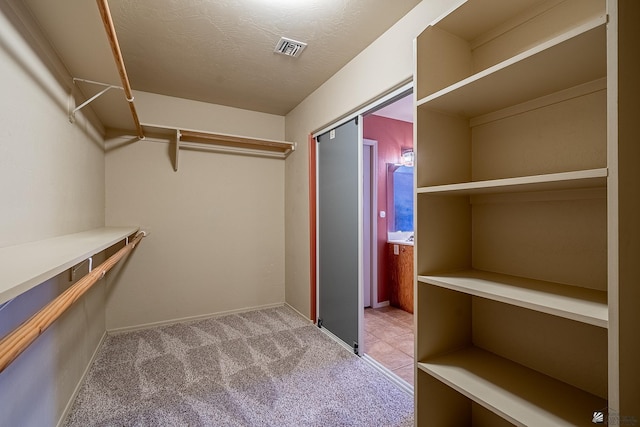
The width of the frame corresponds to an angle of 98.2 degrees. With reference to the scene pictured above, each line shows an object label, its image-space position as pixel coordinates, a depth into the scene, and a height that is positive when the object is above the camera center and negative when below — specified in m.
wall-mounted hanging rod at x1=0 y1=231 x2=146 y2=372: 0.53 -0.26
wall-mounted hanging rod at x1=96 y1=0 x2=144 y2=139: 1.02 +0.75
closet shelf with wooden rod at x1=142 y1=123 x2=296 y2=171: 2.75 +0.77
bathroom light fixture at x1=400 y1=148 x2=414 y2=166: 3.70 +0.69
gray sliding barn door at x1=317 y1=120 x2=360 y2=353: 2.33 -0.19
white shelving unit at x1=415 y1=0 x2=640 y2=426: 0.71 -0.03
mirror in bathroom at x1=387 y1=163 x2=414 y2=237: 3.66 +0.15
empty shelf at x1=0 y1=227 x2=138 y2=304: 0.58 -0.14
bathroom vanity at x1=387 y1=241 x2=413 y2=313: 3.30 -0.80
